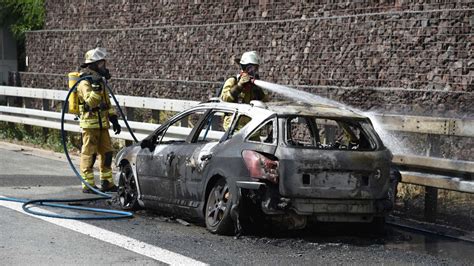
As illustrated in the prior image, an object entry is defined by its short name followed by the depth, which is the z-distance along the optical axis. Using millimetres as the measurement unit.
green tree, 30656
